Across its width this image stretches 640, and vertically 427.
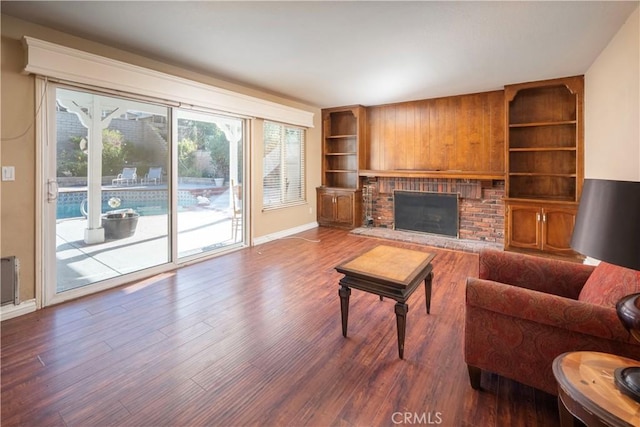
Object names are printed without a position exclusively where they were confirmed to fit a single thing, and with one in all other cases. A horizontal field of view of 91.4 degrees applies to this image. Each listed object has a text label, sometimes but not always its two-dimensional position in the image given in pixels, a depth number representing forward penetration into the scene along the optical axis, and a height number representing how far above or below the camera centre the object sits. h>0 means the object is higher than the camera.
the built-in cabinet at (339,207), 6.24 +0.01
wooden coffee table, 2.09 -0.49
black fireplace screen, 5.57 -0.08
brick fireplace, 5.18 +0.12
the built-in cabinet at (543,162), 4.28 +0.70
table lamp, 1.03 -0.09
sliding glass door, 2.99 +0.24
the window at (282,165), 5.46 +0.78
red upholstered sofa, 1.38 -0.57
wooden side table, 1.01 -0.65
